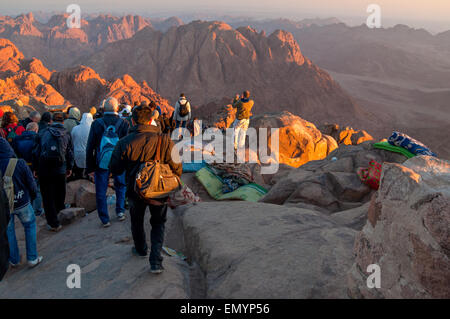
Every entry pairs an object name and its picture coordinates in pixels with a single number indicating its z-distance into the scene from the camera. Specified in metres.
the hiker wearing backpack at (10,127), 5.19
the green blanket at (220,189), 7.02
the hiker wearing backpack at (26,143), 4.90
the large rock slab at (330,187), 6.34
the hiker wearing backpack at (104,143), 4.11
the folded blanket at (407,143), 6.80
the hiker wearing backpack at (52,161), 4.45
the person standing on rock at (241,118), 9.58
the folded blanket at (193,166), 8.44
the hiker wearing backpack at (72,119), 6.18
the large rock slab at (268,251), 2.77
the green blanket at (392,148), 7.08
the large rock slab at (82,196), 6.11
